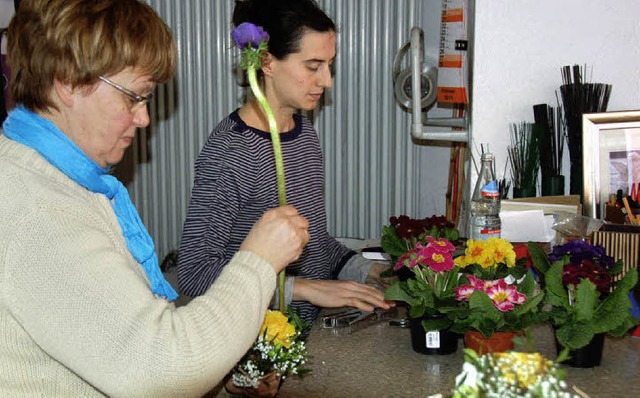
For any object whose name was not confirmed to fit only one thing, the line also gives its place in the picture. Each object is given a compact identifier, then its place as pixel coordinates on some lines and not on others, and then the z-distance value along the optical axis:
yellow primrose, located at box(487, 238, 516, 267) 1.59
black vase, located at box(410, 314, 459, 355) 1.52
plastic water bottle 1.92
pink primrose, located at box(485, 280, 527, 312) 1.43
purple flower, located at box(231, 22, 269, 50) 1.19
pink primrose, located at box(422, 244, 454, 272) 1.51
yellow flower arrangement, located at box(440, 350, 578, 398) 0.74
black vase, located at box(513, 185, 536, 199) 2.12
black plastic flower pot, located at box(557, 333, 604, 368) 1.46
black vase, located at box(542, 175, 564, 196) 2.12
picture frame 1.93
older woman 0.99
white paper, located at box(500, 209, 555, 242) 1.98
